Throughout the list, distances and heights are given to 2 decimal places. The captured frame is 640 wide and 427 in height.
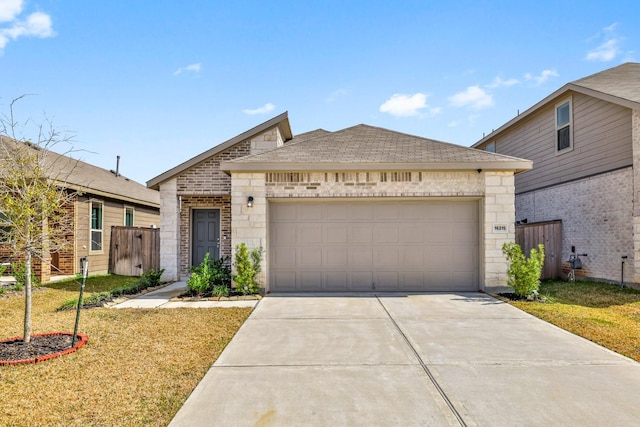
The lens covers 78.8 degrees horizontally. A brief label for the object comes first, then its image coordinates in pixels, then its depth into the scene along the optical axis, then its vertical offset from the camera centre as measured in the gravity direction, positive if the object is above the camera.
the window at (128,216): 16.02 +0.39
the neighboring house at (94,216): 12.54 +0.35
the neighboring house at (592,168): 10.16 +1.71
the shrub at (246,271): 8.91 -1.05
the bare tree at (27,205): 5.12 +0.28
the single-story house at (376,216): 9.27 +0.21
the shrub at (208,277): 8.97 -1.23
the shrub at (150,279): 10.35 -1.46
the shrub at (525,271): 8.35 -1.02
